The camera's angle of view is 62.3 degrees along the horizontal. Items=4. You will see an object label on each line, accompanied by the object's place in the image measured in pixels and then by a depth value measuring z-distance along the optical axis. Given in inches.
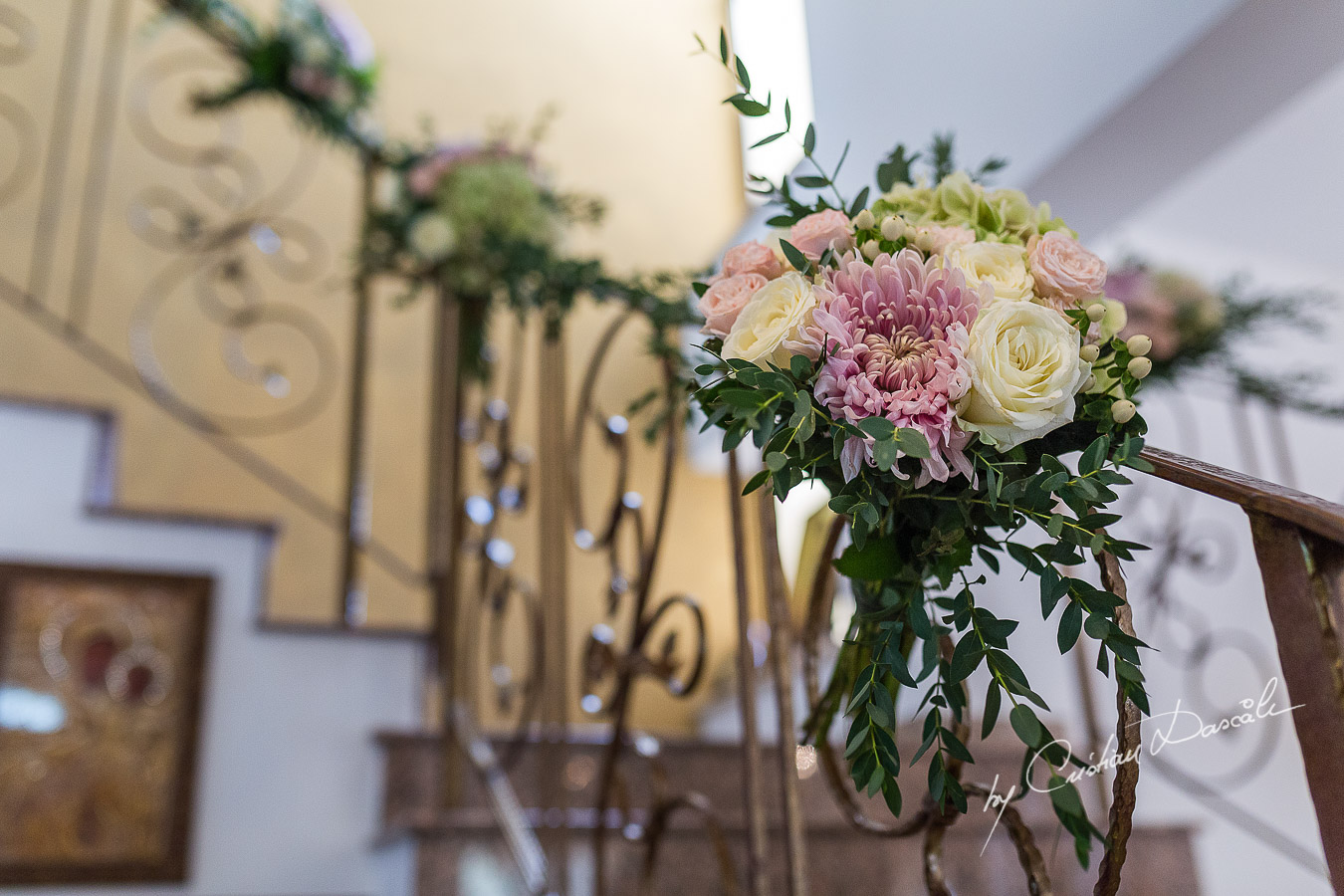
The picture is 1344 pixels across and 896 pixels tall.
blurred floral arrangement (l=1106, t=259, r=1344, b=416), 89.1
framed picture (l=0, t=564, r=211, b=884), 83.8
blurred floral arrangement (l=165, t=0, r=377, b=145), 108.0
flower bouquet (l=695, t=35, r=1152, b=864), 28.8
